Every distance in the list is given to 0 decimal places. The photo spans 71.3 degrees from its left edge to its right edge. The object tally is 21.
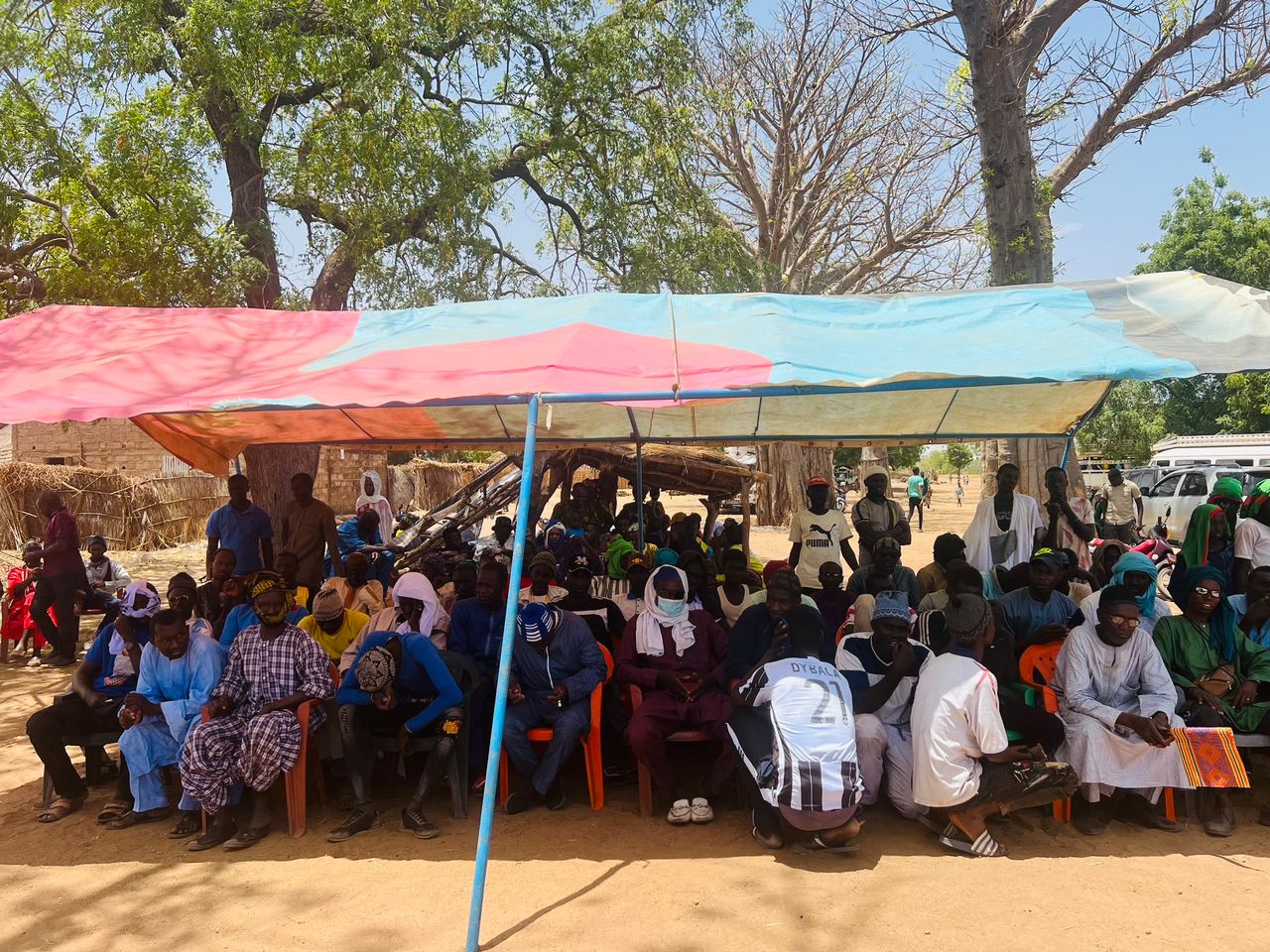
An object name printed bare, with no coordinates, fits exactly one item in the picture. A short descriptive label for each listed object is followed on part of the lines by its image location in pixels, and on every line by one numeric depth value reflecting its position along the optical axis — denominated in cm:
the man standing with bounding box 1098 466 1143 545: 1177
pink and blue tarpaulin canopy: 445
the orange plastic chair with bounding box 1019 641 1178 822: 497
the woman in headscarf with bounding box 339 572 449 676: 538
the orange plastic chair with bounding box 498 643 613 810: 489
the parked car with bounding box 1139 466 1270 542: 1623
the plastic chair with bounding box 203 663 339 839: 462
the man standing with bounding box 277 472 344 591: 714
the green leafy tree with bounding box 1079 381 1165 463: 3334
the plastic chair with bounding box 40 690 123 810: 494
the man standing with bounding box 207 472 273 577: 705
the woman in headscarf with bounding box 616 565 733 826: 477
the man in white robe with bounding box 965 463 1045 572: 670
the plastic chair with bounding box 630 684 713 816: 479
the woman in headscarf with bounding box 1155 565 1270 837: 467
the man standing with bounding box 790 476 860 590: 698
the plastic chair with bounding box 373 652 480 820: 474
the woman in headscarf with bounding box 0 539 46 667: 900
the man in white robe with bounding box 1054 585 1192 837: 446
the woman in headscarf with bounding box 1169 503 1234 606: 642
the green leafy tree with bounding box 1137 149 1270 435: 2670
